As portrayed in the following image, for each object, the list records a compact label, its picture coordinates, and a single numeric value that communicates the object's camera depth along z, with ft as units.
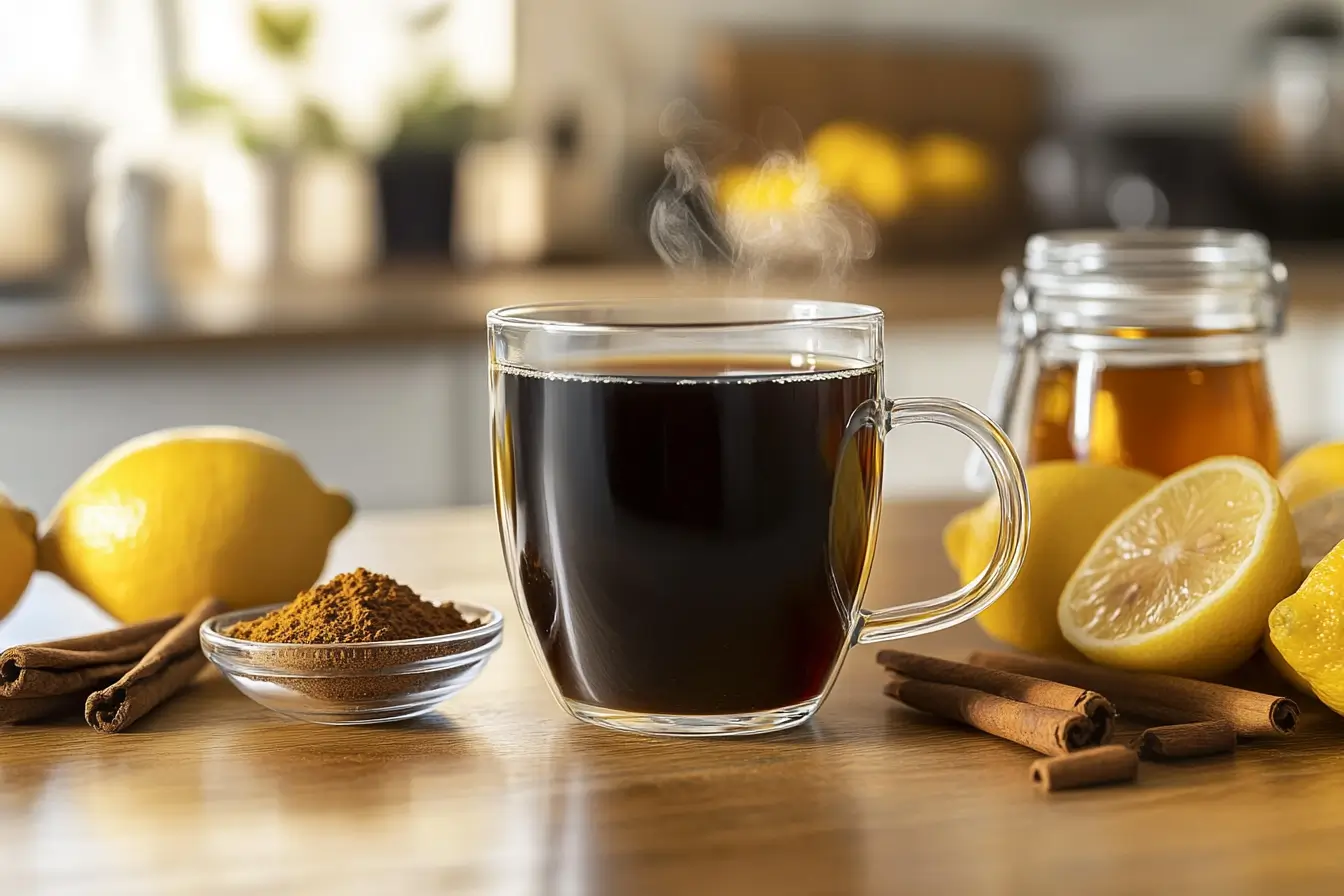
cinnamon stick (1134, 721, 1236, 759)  2.19
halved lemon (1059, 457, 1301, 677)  2.31
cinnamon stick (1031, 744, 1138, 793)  2.12
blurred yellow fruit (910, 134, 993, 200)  10.76
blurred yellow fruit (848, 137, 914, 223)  10.57
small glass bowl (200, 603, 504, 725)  2.24
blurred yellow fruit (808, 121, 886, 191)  10.62
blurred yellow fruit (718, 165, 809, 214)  9.81
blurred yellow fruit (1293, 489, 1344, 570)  2.42
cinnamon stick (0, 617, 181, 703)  2.27
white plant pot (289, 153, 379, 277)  10.23
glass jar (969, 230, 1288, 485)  2.63
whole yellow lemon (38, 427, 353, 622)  2.55
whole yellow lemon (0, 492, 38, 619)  2.52
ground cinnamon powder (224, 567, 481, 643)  2.28
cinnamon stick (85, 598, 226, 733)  2.27
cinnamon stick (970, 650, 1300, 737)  2.22
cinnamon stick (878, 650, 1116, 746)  2.21
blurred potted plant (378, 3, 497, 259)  10.60
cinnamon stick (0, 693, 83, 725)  2.28
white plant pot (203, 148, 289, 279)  10.02
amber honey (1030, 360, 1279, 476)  2.63
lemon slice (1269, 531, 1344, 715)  2.21
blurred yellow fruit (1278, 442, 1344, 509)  2.60
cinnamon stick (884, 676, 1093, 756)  2.18
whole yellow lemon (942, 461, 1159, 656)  2.46
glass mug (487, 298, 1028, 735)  2.23
